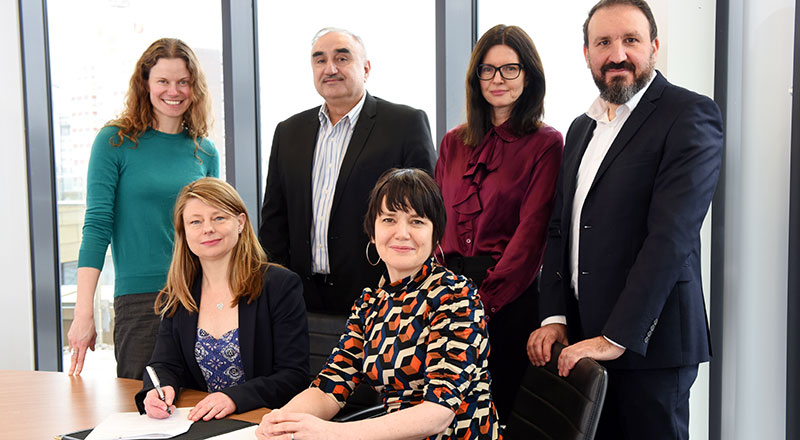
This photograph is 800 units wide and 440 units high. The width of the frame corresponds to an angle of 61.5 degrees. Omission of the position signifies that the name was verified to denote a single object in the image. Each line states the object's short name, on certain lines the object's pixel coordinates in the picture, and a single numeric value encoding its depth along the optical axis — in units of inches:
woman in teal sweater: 105.0
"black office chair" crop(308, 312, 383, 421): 88.7
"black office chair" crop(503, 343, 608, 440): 58.6
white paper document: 62.1
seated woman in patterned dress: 61.1
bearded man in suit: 67.3
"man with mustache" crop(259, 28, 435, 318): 101.3
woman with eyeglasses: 86.4
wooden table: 67.8
